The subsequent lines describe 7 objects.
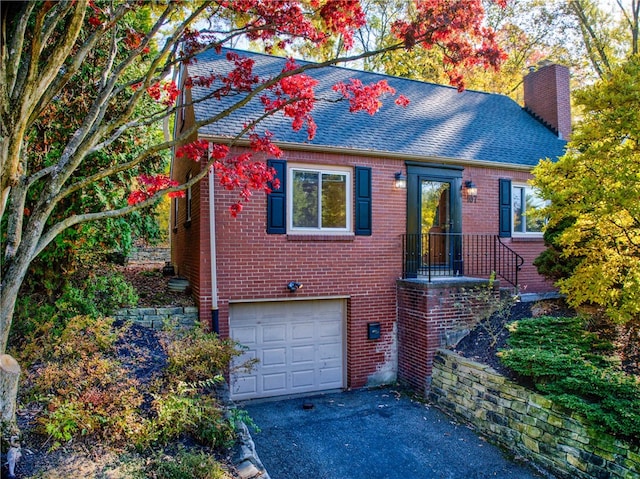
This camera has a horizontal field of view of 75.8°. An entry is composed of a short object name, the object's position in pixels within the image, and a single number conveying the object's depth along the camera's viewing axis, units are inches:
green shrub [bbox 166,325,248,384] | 180.7
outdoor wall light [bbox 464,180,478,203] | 350.3
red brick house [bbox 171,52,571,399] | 285.3
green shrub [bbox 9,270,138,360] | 217.2
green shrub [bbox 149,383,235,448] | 143.3
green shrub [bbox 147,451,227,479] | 120.0
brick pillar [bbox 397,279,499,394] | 294.0
